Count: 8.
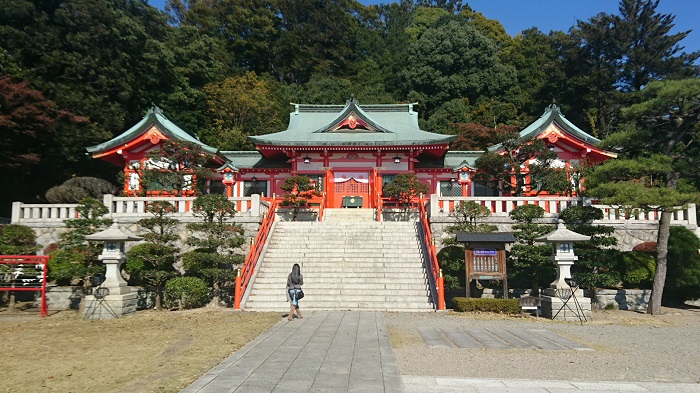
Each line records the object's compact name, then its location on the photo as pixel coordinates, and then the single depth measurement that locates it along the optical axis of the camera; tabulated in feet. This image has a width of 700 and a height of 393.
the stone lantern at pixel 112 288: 39.86
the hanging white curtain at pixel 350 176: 78.74
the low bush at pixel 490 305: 41.19
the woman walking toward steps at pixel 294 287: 36.32
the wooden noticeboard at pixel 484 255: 43.83
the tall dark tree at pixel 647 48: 114.32
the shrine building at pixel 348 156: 75.00
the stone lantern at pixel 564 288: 39.58
